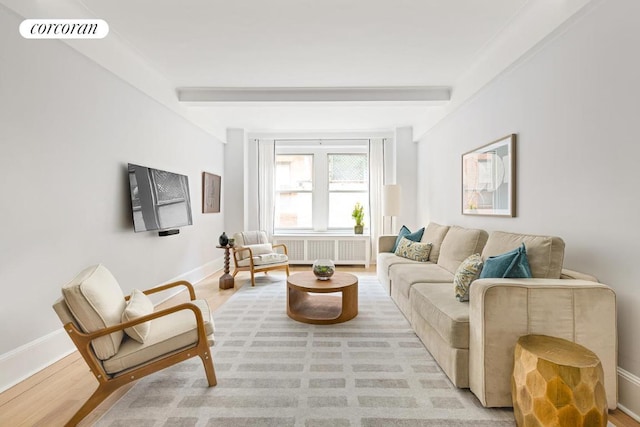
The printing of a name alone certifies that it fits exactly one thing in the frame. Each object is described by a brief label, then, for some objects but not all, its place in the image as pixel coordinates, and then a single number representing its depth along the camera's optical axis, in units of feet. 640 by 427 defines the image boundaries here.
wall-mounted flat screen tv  10.71
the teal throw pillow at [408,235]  15.01
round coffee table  10.30
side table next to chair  14.74
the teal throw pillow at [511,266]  6.69
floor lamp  18.39
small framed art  17.02
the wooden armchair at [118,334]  5.53
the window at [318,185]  21.57
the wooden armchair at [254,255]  15.65
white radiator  20.30
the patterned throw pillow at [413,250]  13.44
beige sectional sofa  5.79
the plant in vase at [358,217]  20.58
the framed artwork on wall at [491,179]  9.54
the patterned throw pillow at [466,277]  7.78
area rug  5.72
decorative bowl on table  11.21
